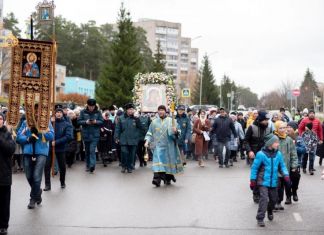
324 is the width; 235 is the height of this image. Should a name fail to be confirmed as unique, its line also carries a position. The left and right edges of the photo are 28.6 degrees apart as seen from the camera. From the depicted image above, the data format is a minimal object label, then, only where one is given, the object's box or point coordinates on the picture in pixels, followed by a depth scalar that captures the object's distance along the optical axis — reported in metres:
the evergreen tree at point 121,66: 46.12
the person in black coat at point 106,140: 19.58
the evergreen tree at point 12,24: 87.56
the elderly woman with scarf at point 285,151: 11.21
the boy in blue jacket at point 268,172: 9.84
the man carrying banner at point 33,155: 11.06
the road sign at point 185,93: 36.03
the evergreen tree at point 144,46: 103.12
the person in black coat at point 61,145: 13.32
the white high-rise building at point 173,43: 157.75
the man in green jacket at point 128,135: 17.59
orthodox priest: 14.45
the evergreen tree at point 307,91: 104.62
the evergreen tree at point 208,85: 86.69
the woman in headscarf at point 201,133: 20.81
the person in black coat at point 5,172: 8.76
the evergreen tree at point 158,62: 48.50
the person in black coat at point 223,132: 19.43
